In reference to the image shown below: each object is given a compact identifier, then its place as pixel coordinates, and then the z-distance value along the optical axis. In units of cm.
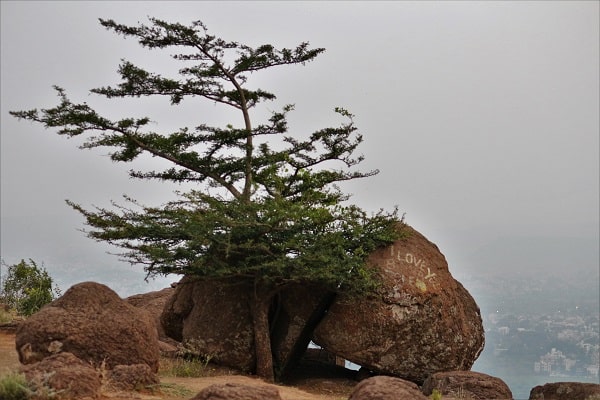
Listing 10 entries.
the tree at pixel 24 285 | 2692
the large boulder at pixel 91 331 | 1377
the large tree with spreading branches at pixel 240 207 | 1934
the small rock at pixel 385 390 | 1126
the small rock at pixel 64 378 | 1121
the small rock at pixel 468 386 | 1736
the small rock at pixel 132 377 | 1245
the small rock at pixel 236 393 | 1088
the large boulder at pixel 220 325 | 2025
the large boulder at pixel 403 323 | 1984
